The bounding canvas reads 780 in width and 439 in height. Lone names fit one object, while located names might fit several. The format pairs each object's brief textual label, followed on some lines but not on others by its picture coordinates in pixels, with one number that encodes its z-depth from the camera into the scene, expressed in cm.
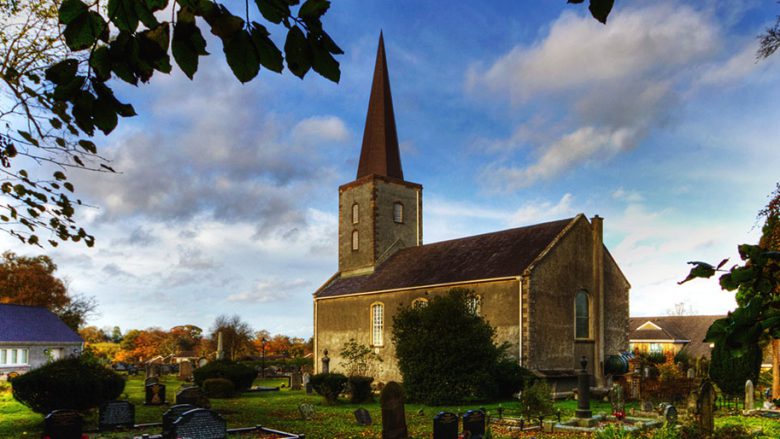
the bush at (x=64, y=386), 1675
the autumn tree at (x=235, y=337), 5647
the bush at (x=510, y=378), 2552
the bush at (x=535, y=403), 1728
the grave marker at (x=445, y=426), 1362
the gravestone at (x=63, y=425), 1379
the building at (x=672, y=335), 5581
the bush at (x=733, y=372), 2602
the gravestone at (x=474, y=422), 1461
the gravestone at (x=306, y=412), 1927
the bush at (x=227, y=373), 2848
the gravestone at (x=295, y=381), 3341
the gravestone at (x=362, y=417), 1775
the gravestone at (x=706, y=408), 1410
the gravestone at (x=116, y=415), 1638
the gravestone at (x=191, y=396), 1877
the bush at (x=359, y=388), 2517
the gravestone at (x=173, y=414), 1433
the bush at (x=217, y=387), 2683
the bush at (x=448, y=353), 2403
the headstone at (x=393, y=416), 1370
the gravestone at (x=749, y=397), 2200
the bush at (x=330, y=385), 2417
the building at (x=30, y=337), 3966
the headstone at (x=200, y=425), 1302
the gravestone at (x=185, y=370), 3852
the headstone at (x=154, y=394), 2322
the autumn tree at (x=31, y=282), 5003
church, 2797
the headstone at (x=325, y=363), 3097
